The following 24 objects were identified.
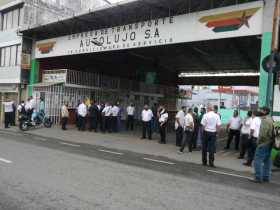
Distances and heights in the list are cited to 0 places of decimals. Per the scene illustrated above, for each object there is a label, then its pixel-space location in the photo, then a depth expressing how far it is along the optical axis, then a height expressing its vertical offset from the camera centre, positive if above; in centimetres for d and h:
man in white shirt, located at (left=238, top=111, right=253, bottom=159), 827 -79
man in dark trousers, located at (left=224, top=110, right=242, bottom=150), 1000 -69
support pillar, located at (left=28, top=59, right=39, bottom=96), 1631 +200
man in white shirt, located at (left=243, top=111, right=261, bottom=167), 726 -73
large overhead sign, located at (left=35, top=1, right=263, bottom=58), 850 +338
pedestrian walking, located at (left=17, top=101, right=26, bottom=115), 1342 -53
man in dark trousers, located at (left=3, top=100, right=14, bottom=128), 1404 -65
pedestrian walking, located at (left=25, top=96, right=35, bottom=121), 1377 -35
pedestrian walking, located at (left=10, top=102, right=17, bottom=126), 1442 -106
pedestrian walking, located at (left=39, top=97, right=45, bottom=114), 1417 -26
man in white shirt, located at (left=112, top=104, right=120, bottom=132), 1328 -62
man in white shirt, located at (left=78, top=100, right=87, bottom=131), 1340 -66
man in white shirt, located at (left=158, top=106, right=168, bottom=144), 1050 -66
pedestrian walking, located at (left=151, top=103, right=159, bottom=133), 1336 -81
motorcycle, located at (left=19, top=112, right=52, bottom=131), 1307 -115
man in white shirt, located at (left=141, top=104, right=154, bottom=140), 1144 -66
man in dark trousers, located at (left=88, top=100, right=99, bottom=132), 1335 -64
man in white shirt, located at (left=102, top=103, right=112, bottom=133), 1316 -64
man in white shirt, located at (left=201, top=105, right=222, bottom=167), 708 -74
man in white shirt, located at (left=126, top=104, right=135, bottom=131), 1465 -72
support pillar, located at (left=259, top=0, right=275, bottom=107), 813 +257
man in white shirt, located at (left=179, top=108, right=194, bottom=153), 881 -69
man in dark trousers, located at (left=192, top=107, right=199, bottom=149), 951 -79
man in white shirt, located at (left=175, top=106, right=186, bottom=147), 997 -74
